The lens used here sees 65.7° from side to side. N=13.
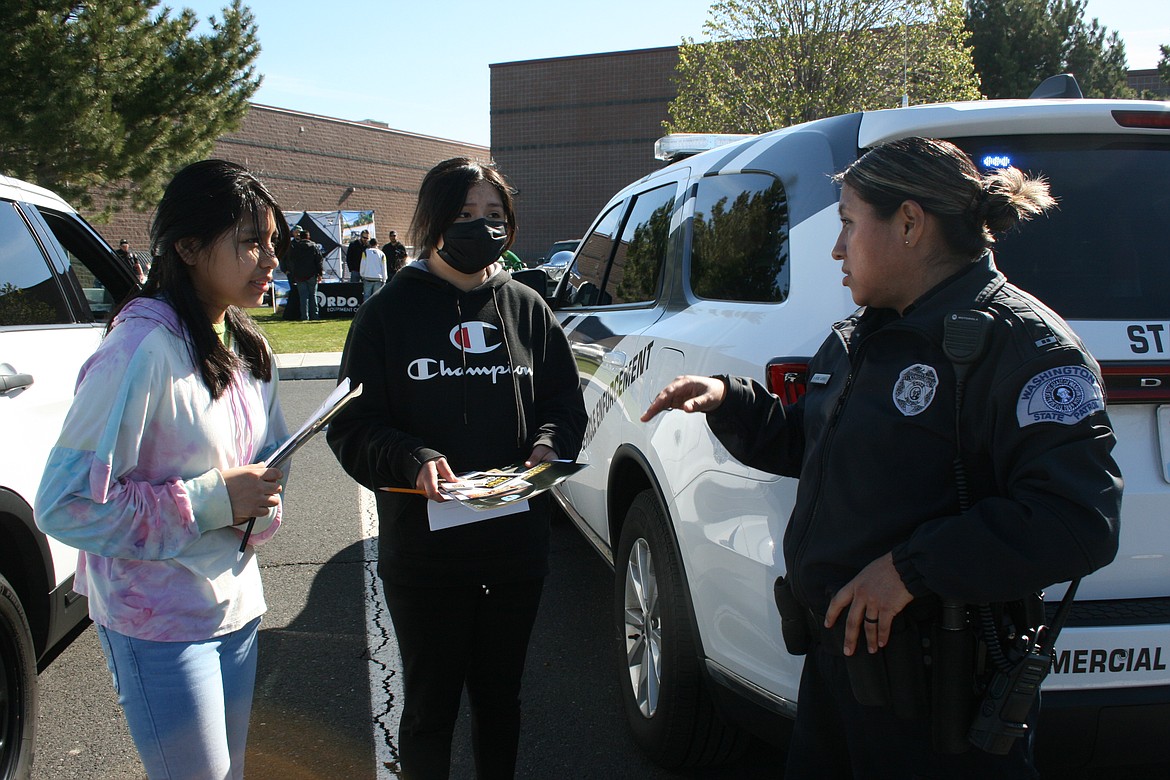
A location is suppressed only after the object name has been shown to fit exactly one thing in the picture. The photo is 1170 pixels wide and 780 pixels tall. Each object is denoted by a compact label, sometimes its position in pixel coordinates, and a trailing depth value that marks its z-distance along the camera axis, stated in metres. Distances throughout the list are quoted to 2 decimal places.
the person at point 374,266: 18.52
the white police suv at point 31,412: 2.63
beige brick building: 31.05
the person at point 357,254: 19.28
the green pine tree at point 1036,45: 30.69
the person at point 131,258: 20.09
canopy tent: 25.23
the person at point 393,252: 19.27
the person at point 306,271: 17.78
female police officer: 1.42
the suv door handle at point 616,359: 3.42
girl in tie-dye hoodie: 1.61
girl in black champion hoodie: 2.25
